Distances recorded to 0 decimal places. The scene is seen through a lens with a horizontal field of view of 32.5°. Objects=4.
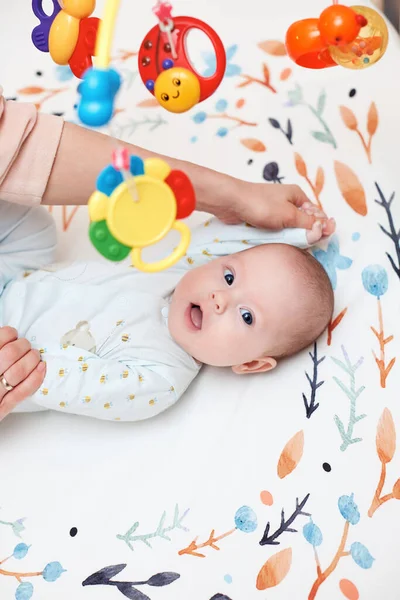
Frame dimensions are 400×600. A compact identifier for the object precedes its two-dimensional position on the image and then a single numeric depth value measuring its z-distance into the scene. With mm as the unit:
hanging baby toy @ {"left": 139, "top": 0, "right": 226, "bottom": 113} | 754
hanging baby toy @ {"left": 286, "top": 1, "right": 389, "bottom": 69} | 750
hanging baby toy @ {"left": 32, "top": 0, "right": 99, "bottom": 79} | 767
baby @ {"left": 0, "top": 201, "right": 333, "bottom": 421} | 1068
